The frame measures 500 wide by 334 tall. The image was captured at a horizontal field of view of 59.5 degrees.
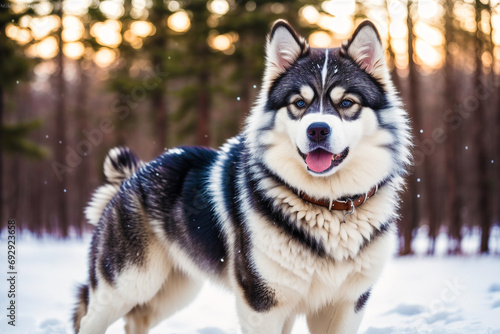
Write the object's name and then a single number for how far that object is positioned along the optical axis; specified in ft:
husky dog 9.13
